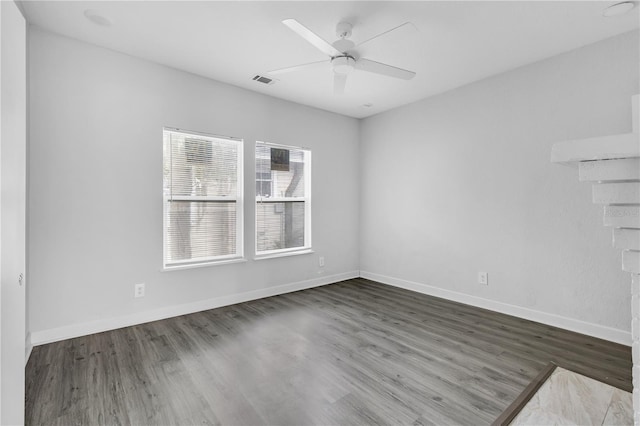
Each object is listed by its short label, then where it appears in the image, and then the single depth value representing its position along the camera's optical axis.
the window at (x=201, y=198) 3.29
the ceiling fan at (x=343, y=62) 2.28
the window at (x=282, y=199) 4.03
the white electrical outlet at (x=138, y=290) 3.01
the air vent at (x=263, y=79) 3.46
